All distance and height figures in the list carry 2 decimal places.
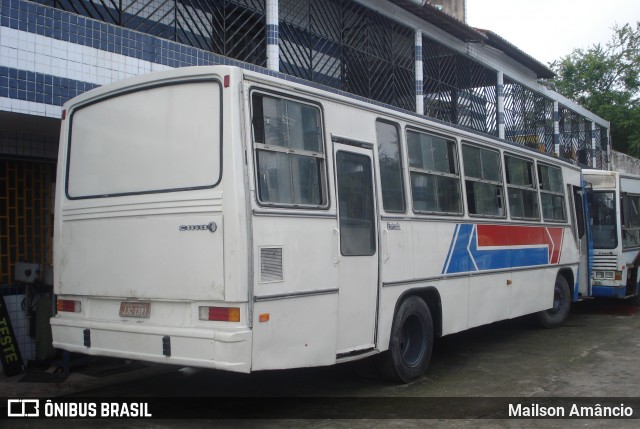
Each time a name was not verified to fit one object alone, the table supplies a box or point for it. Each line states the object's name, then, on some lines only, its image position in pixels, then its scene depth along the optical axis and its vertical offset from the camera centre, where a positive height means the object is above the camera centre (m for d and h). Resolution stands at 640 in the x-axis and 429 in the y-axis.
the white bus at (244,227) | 4.95 +0.24
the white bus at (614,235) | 12.45 +0.20
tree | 30.06 +8.15
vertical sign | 7.28 -1.01
